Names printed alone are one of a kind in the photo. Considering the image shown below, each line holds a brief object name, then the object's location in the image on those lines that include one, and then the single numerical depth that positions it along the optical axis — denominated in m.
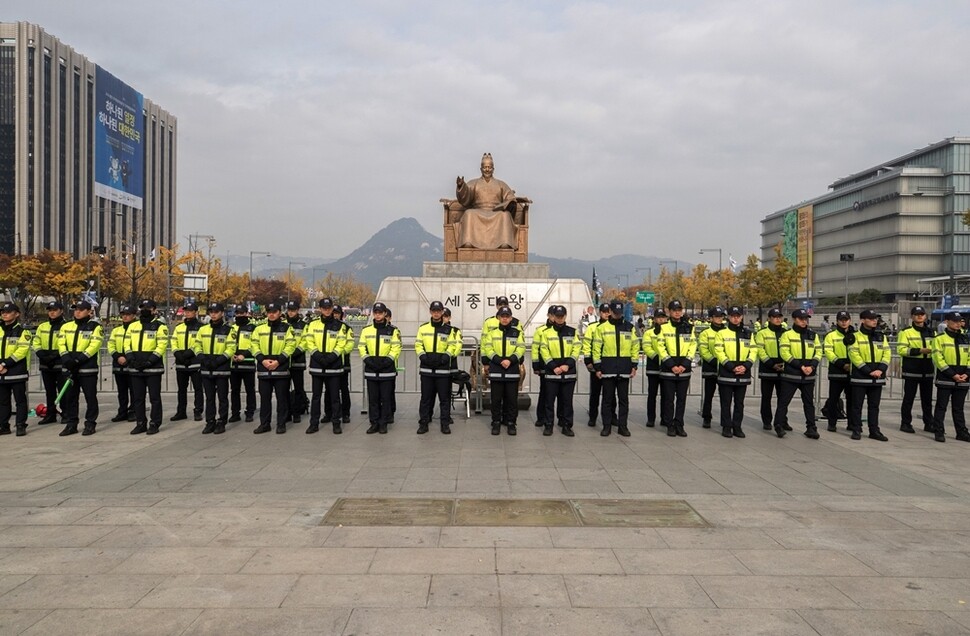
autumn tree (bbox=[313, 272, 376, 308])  90.66
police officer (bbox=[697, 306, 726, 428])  9.93
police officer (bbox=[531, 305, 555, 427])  9.61
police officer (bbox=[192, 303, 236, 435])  9.72
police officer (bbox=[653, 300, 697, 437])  9.69
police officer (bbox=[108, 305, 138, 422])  9.72
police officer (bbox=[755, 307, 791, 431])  9.83
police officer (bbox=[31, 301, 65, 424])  9.76
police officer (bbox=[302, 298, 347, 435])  9.60
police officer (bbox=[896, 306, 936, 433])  9.94
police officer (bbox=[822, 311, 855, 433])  9.91
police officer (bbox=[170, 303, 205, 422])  10.07
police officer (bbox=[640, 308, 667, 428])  10.00
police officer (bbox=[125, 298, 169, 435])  9.59
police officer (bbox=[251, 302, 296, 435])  9.53
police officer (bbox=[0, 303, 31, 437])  9.34
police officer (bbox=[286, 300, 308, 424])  10.29
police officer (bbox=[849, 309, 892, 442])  9.59
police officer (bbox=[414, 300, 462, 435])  9.47
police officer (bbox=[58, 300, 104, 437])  9.47
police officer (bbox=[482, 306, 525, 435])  9.45
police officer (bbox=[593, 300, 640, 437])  9.59
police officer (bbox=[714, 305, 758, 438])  9.63
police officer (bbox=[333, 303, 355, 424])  9.88
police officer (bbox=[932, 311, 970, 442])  9.57
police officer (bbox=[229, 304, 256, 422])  9.98
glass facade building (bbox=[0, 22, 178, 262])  68.62
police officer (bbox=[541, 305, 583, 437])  9.39
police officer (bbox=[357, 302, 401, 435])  9.52
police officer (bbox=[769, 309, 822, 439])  9.55
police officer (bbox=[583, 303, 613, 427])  9.78
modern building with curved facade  73.06
